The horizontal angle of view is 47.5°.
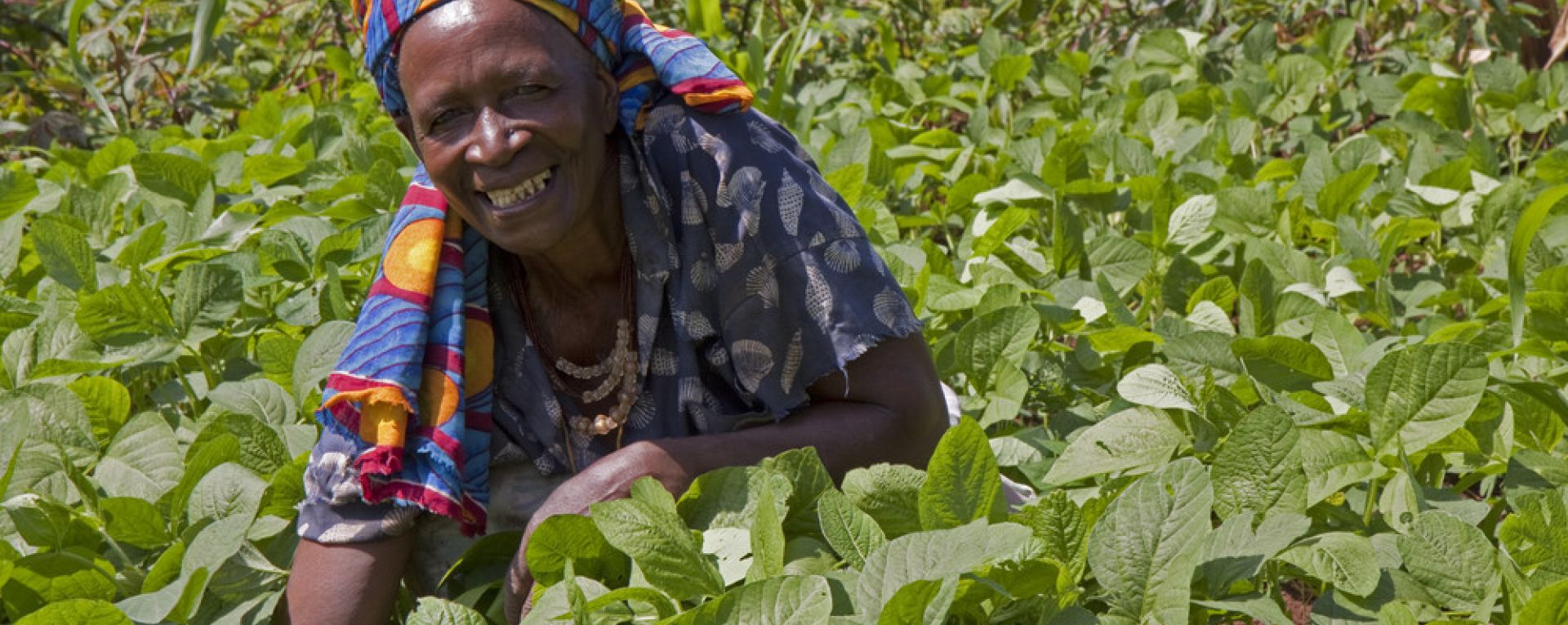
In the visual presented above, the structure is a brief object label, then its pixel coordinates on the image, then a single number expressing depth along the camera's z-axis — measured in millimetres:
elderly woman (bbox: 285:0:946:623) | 1863
